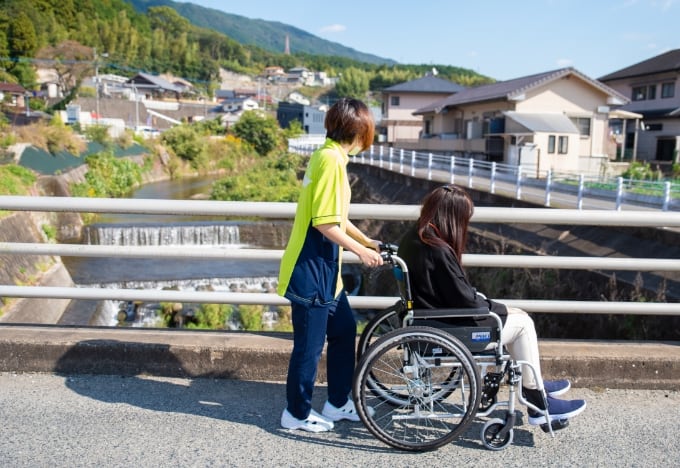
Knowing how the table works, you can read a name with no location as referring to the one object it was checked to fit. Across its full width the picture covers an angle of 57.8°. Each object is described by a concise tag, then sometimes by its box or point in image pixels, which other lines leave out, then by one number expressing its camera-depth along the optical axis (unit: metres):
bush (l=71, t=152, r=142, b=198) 24.75
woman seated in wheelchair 2.77
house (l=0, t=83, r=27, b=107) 38.86
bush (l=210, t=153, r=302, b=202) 28.97
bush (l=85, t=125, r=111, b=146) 32.69
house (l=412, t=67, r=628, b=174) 27.14
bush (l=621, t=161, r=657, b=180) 20.14
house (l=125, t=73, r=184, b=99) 78.50
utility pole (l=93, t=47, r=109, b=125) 55.01
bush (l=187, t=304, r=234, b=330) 11.32
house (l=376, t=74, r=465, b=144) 47.72
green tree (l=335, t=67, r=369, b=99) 123.00
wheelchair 2.74
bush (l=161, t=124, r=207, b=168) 42.78
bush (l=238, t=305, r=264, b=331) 11.55
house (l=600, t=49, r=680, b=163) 32.72
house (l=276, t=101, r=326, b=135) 72.38
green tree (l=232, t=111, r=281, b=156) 51.66
